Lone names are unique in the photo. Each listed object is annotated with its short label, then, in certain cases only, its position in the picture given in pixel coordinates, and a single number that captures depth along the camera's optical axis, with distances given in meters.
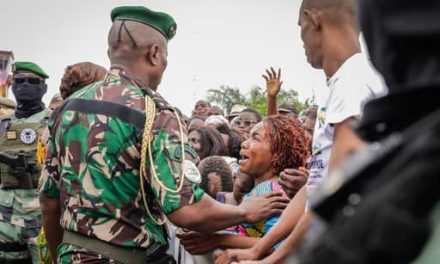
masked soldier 6.17
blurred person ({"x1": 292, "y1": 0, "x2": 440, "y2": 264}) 0.87
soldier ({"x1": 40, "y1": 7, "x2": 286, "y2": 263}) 3.04
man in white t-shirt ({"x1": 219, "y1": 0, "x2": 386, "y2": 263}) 2.58
